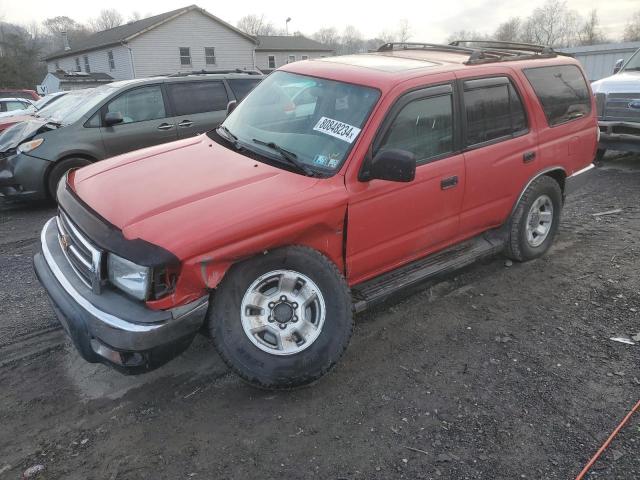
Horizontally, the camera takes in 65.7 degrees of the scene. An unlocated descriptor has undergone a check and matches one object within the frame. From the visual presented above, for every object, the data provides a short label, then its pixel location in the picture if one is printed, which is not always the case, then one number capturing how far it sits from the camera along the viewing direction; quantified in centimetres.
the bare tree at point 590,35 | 7119
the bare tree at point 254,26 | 8843
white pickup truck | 780
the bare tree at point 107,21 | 9854
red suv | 267
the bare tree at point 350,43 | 9664
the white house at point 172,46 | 3180
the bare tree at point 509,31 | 8041
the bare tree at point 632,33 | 6644
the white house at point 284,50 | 4306
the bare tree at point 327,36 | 10806
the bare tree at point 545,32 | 8225
